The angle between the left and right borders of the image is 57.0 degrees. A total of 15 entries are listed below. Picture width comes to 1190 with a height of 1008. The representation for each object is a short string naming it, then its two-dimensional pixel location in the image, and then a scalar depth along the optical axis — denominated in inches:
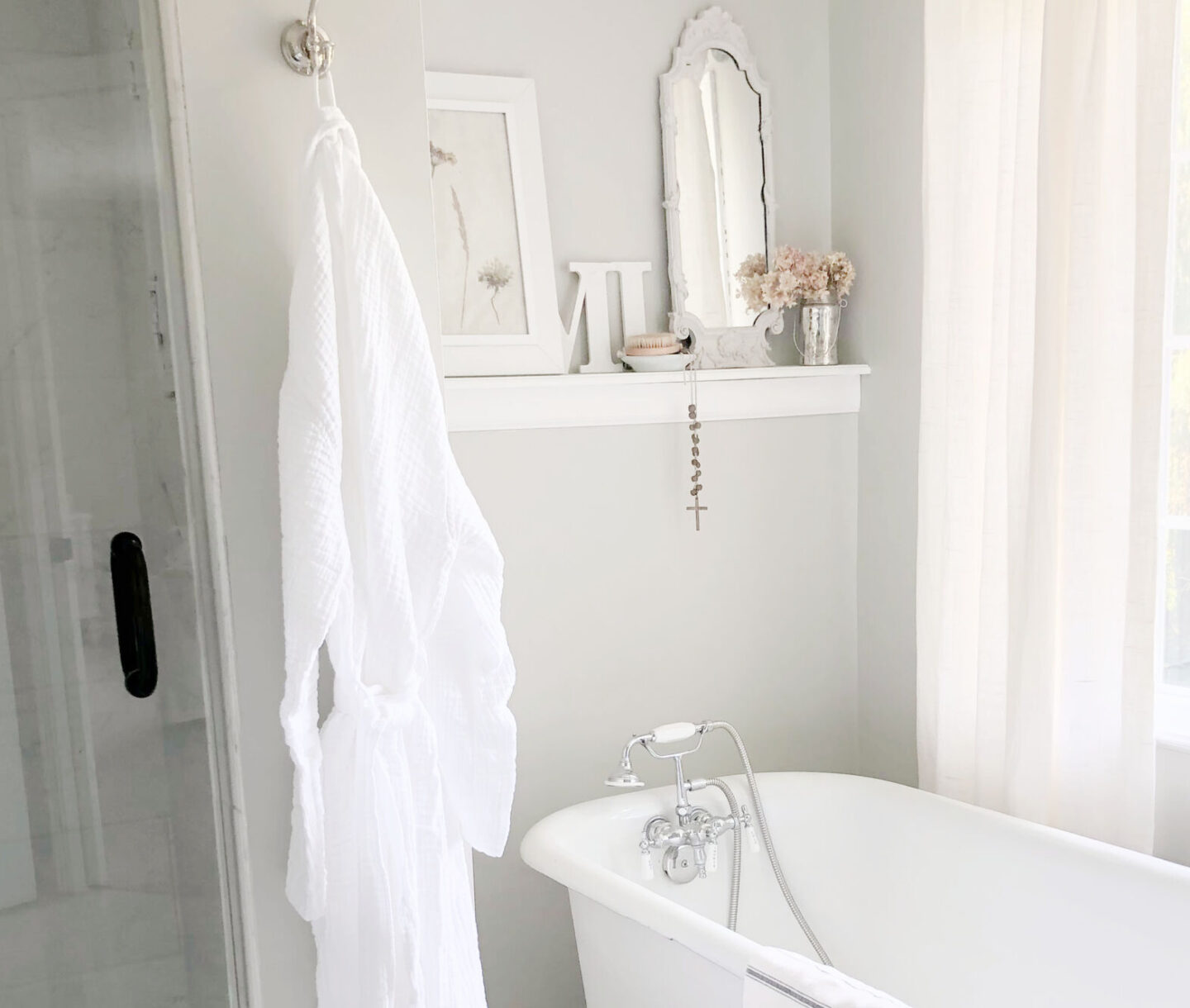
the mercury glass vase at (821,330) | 102.4
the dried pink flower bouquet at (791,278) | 99.2
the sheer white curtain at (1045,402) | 75.1
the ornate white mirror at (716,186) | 98.6
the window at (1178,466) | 80.1
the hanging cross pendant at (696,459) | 97.0
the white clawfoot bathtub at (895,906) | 68.7
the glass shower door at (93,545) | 45.9
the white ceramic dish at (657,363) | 95.0
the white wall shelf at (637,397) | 90.6
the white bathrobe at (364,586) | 49.2
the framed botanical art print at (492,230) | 89.6
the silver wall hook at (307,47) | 51.4
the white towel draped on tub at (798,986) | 55.8
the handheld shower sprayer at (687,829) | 84.7
